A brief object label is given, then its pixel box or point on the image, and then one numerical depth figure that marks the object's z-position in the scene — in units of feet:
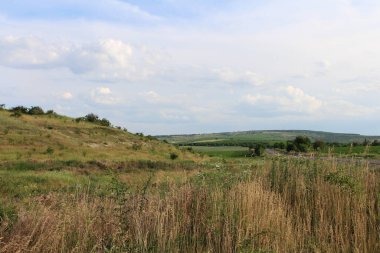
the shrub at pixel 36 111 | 185.59
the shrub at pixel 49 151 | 128.73
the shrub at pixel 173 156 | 165.27
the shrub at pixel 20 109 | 177.14
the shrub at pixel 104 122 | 207.98
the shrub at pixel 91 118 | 209.85
